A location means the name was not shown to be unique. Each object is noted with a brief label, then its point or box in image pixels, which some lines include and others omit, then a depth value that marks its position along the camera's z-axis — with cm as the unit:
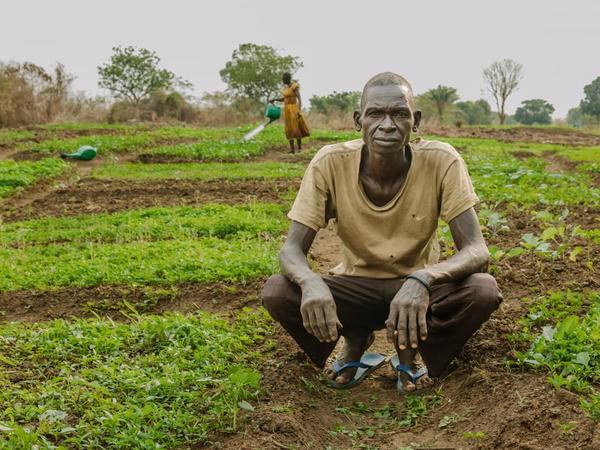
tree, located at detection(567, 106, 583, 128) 8200
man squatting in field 326
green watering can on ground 1525
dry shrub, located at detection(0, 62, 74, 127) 2466
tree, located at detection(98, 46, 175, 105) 4456
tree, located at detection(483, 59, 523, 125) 5006
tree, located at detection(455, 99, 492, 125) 6073
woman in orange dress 1548
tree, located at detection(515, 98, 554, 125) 6894
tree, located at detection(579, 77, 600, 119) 5803
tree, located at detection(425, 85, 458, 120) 5125
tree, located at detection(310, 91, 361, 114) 4743
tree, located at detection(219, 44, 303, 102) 4628
